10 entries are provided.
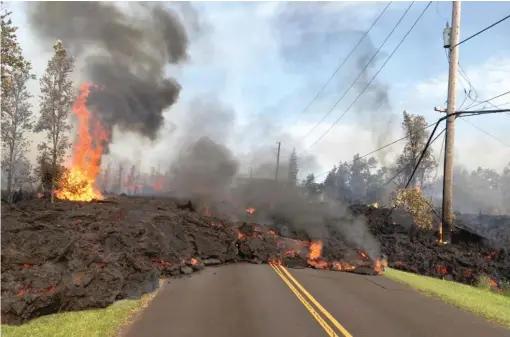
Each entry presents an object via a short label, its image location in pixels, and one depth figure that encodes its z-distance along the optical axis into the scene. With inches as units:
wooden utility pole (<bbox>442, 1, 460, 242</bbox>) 660.7
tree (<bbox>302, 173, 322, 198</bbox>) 2389.5
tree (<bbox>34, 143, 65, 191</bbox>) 1268.5
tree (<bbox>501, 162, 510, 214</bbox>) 3916.1
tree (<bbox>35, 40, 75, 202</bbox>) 1305.4
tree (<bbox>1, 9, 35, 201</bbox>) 1465.3
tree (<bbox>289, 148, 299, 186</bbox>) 3053.6
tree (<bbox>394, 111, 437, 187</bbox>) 1813.5
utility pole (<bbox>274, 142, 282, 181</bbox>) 2407.5
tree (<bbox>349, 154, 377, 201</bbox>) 4270.2
